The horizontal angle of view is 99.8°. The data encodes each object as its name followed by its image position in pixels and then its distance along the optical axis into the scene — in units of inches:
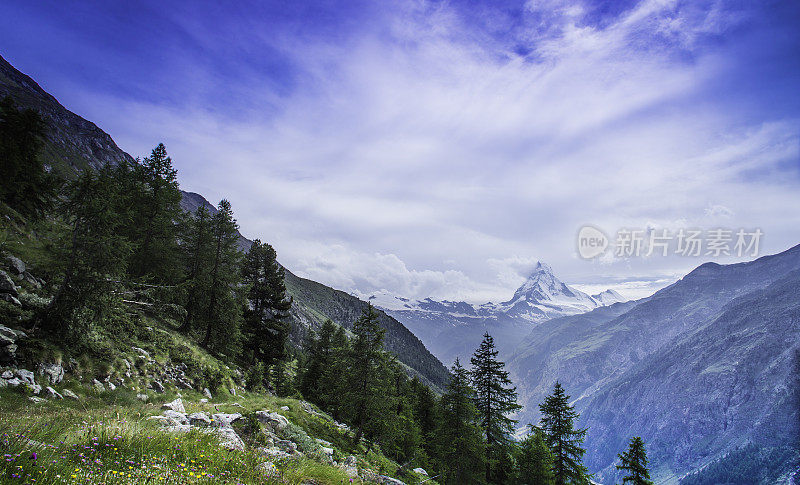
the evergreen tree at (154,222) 969.5
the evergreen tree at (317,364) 1412.4
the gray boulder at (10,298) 505.7
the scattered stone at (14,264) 596.1
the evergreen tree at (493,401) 1225.4
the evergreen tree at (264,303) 1346.0
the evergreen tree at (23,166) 904.9
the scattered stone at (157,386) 632.0
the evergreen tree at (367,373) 904.9
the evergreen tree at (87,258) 510.3
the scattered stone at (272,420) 486.3
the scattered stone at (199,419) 378.1
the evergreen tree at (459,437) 1076.5
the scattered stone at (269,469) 255.2
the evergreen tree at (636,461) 1181.7
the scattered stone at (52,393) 418.6
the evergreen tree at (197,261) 1036.5
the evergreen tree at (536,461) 1196.5
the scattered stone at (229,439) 301.6
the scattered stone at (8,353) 412.8
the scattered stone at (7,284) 514.7
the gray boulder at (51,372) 444.1
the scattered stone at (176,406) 446.8
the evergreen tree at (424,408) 1568.7
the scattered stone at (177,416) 366.8
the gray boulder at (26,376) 411.2
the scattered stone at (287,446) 400.0
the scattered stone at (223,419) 388.5
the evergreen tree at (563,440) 1222.9
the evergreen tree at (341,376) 940.0
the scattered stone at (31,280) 602.5
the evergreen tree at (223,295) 1057.5
